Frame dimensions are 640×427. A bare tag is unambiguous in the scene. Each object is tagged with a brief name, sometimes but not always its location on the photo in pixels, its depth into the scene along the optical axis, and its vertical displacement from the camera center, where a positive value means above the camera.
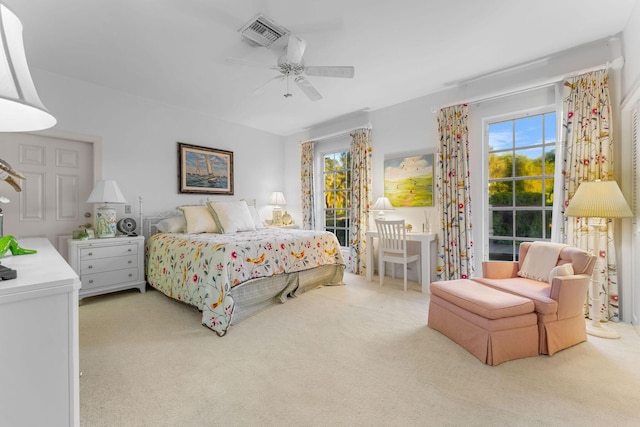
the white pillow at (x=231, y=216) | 3.78 -0.05
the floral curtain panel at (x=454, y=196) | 3.36 +0.21
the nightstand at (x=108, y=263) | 2.95 -0.57
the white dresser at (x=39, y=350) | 0.81 -0.42
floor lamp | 2.16 +0.02
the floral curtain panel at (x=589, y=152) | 2.48 +0.56
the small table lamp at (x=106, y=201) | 3.12 +0.14
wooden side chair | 3.51 -0.42
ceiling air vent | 2.18 +1.52
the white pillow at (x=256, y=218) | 4.35 -0.08
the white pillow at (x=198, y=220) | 3.66 -0.09
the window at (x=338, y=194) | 4.95 +0.34
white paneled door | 2.96 +0.32
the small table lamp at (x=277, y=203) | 5.30 +0.19
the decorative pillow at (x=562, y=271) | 2.07 -0.44
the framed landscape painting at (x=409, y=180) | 3.81 +0.47
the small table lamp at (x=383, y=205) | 4.02 +0.11
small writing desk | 3.48 -0.53
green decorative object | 1.25 -0.16
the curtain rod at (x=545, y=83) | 2.45 +1.32
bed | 2.46 -0.58
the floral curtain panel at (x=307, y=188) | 5.16 +0.47
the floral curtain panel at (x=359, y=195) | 4.36 +0.28
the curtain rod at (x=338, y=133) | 4.34 +1.35
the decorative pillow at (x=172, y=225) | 3.67 -0.16
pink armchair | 1.96 -0.63
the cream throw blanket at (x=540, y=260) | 2.36 -0.42
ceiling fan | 2.31 +1.34
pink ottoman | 1.86 -0.79
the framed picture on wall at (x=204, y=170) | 4.16 +0.70
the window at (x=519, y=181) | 3.04 +0.36
